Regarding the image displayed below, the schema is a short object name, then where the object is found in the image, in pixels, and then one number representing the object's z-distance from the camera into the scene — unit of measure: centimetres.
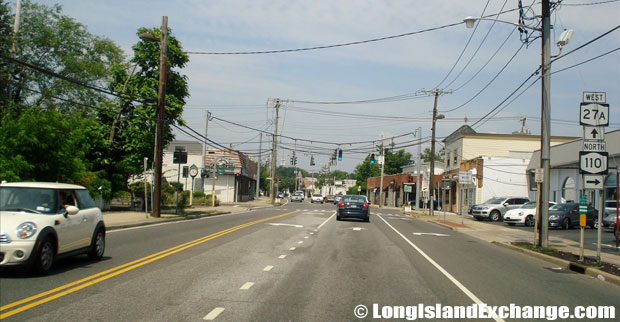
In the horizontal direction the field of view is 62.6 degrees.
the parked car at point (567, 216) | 2850
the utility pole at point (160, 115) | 2491
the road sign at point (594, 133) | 1342
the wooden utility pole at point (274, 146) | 5700
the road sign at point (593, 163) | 1316
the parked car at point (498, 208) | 3594
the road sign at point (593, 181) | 1316
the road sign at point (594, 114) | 1331
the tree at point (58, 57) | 3809
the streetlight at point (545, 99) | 1761
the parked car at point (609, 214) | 2606
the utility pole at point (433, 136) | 4350
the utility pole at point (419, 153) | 5066
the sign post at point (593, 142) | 1318
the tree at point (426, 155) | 12732
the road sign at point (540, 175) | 1744
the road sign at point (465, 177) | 3209
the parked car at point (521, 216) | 3079
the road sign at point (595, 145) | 1337
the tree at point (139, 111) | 2909
